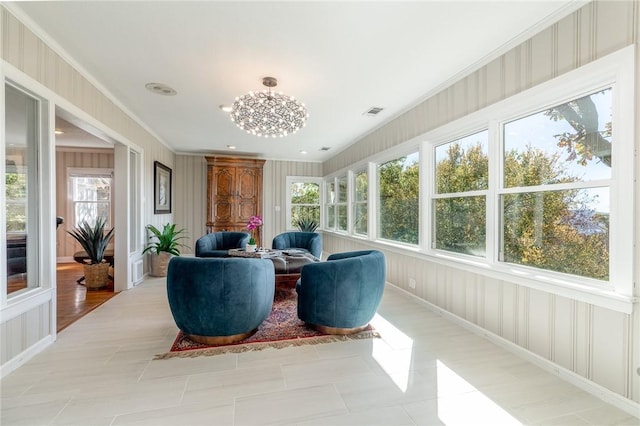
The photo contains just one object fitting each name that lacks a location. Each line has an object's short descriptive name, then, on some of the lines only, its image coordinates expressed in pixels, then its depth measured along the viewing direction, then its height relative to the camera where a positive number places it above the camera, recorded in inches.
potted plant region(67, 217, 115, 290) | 159.3 -26.0
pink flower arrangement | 158.6 -7.1
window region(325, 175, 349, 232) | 253.4 +7.6
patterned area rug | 93.0 -46.4
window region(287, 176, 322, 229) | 300.5 +11.4
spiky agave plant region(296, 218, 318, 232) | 295.8 -14.3
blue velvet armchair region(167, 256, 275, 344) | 89.5 -27.8
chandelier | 108.0 +39.1
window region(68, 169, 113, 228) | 246.2 +14.5
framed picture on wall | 207.0 +17.6
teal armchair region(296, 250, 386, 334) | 100.8 -30.0
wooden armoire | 260.1 +17.6
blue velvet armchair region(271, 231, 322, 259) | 199.8 -22.7
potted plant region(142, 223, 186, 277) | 192.9 -29.4
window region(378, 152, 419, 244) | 153.7 +7.0
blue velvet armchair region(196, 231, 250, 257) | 175.2 -22.6
